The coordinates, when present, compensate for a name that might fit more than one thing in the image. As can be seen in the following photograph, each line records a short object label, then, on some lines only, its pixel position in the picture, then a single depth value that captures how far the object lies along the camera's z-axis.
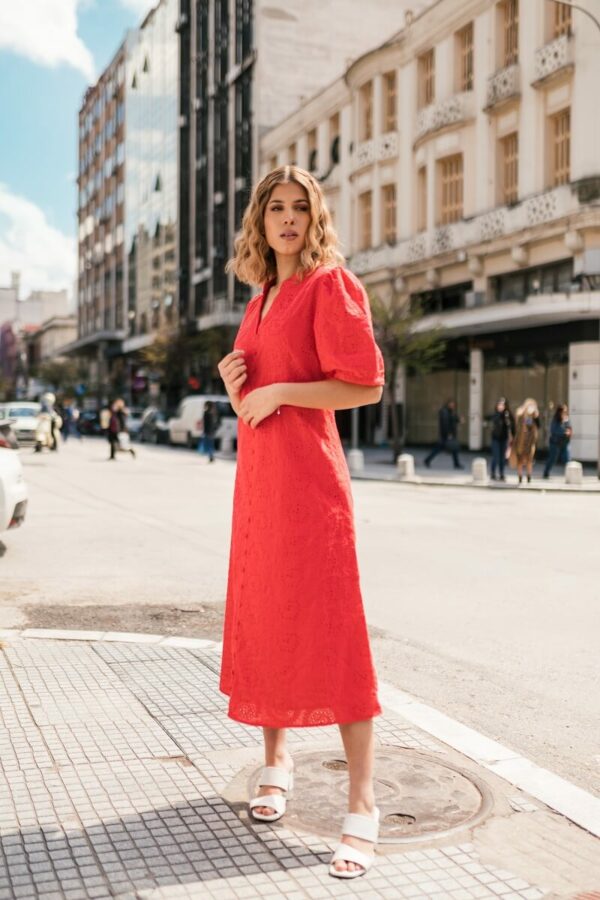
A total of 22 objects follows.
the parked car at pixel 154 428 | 39.41
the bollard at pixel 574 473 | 20.05
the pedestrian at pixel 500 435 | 21.52
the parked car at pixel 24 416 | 34.25
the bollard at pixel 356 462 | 24.38
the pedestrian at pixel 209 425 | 26.86
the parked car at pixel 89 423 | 53.88
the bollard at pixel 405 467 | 21.94
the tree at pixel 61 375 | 85.44
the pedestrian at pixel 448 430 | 25.52
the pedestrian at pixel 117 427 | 27.31
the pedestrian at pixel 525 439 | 20.30
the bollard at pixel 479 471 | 20.86
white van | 33.56
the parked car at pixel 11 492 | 8.98
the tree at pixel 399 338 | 26.72
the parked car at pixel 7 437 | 9.48
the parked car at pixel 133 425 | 46.41
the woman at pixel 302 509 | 3.12
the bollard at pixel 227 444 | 32.00
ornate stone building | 26.17
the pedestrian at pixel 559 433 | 22.58
